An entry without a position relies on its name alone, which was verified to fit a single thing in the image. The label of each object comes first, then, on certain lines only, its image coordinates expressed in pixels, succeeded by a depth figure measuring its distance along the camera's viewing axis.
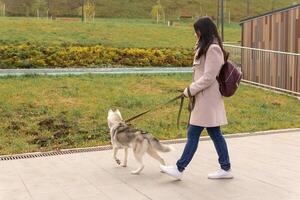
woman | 5.72
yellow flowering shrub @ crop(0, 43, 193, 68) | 17.88
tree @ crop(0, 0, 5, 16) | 48.00
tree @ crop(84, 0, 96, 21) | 42.78
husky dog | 6.26
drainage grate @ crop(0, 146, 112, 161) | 7.48
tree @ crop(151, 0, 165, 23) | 49.19
